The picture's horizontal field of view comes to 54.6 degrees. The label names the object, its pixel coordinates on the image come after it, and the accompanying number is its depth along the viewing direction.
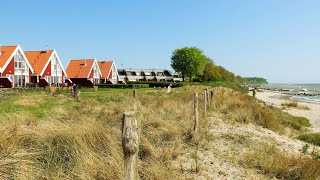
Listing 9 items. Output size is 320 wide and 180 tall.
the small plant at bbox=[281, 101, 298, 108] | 43.25
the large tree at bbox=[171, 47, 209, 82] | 95.19
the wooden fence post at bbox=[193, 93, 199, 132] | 9.88
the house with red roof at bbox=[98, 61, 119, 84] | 67.81
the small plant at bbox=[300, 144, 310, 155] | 9.28
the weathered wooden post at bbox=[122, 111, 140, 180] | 3.72
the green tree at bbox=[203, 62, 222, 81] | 104.31
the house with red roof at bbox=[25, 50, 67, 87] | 45.62
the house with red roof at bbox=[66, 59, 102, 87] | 59.19
